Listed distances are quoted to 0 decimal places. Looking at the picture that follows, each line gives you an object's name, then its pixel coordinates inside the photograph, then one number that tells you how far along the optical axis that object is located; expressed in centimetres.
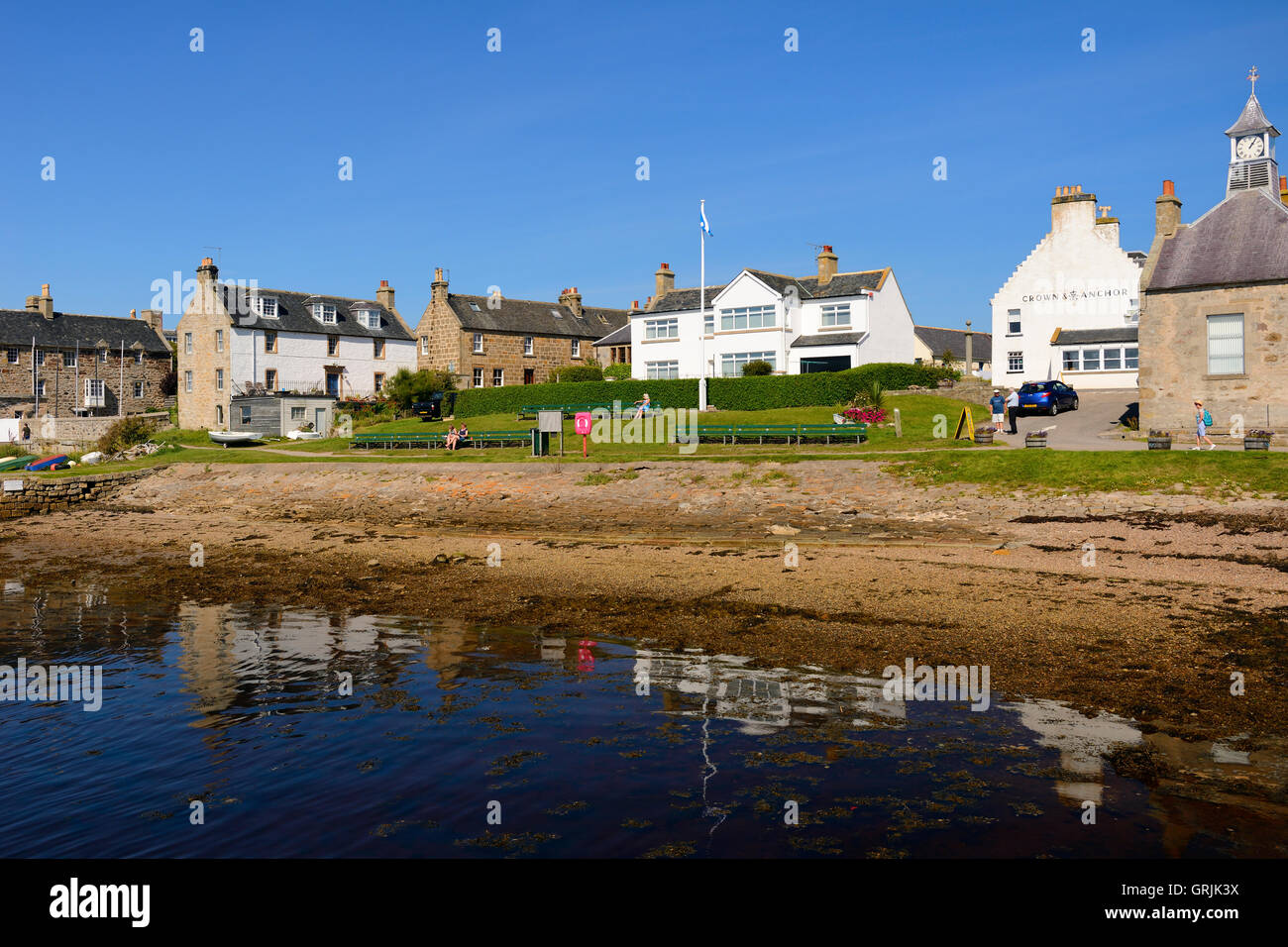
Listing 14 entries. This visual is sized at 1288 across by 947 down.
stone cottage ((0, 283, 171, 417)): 7519
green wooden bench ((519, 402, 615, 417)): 5307
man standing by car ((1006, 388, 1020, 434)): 3712
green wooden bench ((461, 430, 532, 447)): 4097
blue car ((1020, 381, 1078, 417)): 4306
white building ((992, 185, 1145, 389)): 5188
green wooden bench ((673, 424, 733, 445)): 3716
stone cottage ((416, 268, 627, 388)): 7225
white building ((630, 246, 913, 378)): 6047
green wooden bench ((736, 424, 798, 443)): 3516
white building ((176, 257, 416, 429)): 6538
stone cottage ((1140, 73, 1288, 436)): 3092
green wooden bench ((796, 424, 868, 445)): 3434
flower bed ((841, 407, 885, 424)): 4119
